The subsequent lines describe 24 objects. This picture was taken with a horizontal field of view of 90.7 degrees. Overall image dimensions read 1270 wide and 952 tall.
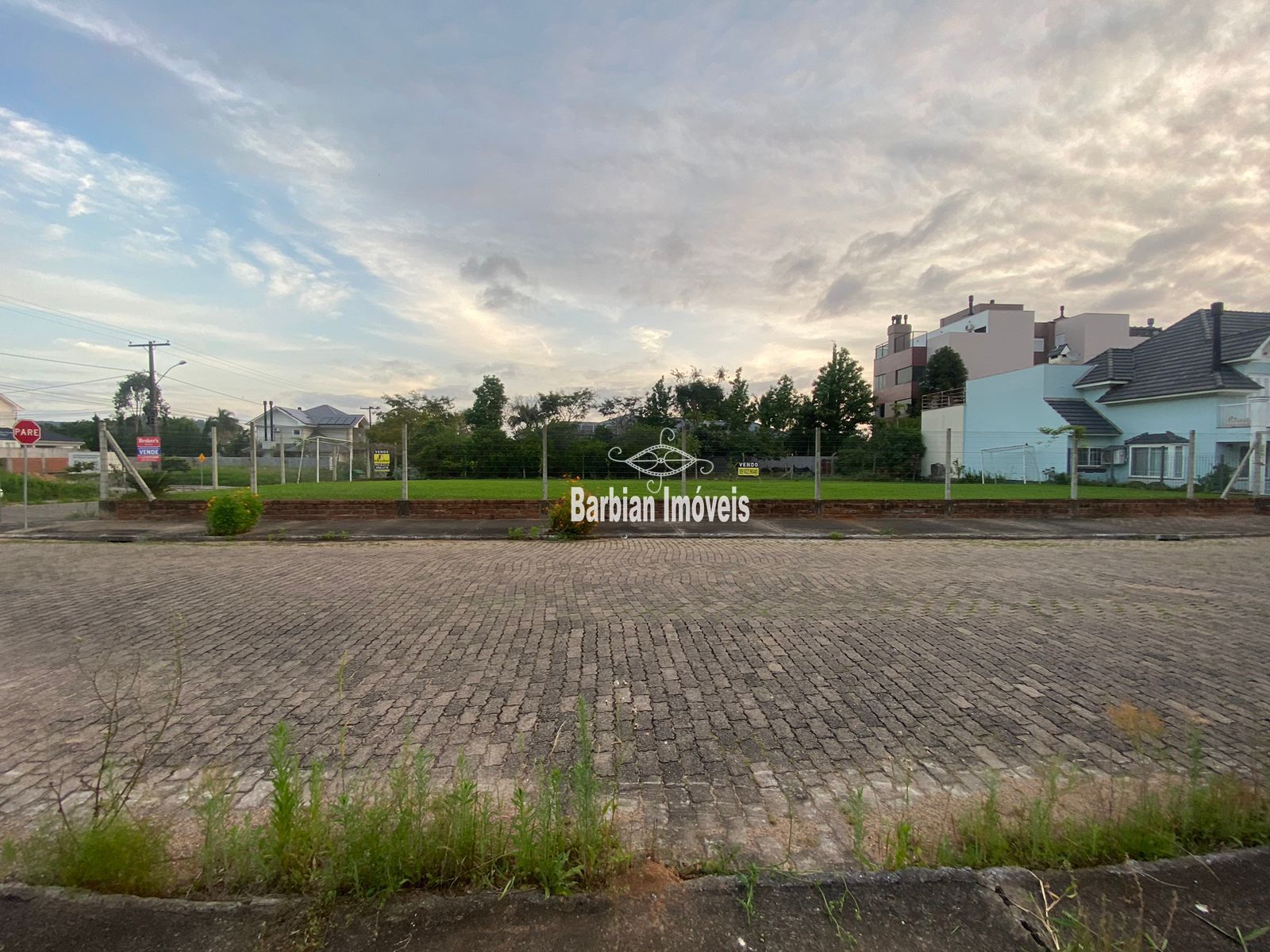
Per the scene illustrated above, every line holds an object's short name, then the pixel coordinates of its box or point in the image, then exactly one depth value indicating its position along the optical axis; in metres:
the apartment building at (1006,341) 54.31
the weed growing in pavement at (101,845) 1.99
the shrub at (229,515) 10.80
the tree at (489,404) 60.19
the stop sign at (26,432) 12.84
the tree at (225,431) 14.92
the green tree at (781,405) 51.88
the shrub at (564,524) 10.89
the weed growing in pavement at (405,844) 2.02
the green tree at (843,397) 51.81
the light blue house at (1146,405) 24.02
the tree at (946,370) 51.06
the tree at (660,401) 54.16
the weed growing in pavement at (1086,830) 2.19
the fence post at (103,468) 13.12
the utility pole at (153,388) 36.04
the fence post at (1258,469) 16.09
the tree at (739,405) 53.27
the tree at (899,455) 17.59
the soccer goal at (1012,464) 26.59
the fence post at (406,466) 13.30
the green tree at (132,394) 72.12
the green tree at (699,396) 56.64
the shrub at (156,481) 14.05
